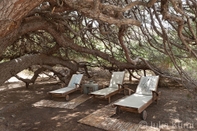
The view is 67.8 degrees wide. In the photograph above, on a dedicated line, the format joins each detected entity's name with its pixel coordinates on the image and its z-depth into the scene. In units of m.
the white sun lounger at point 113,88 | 5.52
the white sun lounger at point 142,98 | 4.02
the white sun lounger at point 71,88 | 6.14
